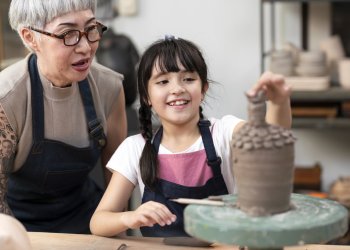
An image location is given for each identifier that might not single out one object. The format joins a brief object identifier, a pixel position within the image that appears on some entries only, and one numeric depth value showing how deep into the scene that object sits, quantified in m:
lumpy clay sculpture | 1.51
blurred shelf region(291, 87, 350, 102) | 4.21
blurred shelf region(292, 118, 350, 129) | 4.24
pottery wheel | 1.42
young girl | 2.04
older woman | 2.13
